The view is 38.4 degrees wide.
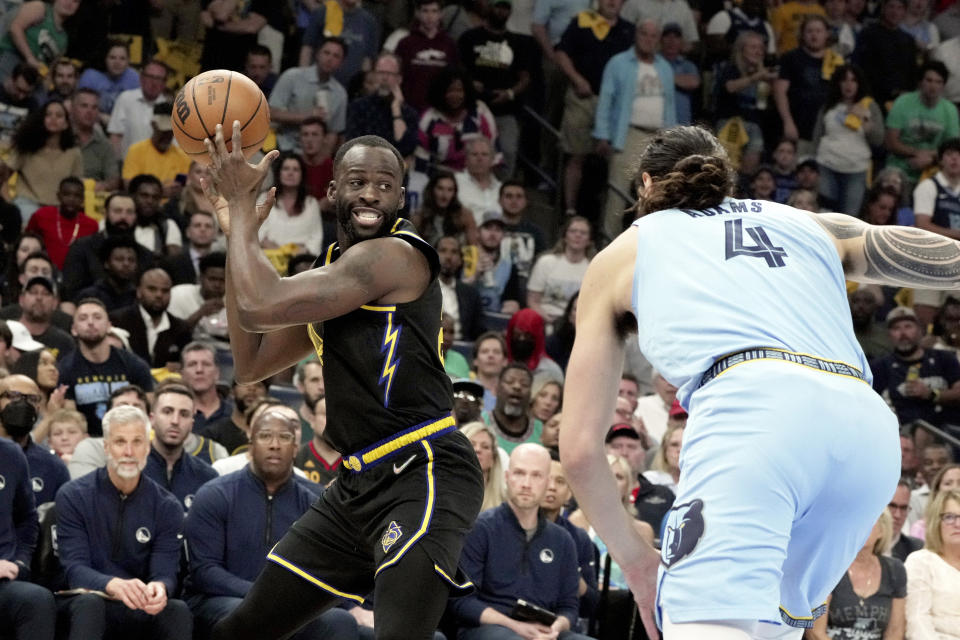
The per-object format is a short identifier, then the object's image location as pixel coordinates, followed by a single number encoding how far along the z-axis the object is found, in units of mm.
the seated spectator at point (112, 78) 13188
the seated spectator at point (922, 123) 15625
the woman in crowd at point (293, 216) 12320
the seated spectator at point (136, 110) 12938
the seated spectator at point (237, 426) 9453
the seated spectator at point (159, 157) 12562
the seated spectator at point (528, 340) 11508
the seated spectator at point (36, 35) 13031
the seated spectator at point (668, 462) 9375
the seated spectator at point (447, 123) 13703
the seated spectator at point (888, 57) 16500
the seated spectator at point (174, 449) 8375
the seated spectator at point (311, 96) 13484
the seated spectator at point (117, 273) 11016
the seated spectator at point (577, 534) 8625
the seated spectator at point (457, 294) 12070
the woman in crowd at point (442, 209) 12688
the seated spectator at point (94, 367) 9680
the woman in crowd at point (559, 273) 12742
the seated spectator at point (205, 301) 11008
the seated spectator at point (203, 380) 9797
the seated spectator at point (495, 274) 12828
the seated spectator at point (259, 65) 13555
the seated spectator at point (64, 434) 8922
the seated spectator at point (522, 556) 8148
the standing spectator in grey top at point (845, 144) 15234
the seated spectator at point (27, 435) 8141
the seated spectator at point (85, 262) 11242
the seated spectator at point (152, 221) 11750
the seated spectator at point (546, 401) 10562
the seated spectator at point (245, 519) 7656
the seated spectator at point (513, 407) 10133
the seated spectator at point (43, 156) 12141
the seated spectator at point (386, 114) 13195
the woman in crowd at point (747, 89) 15430
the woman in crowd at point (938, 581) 8359
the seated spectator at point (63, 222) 11797
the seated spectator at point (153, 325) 10742
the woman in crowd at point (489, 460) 8773
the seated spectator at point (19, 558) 7176
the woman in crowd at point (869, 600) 8414
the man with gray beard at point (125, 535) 7418
